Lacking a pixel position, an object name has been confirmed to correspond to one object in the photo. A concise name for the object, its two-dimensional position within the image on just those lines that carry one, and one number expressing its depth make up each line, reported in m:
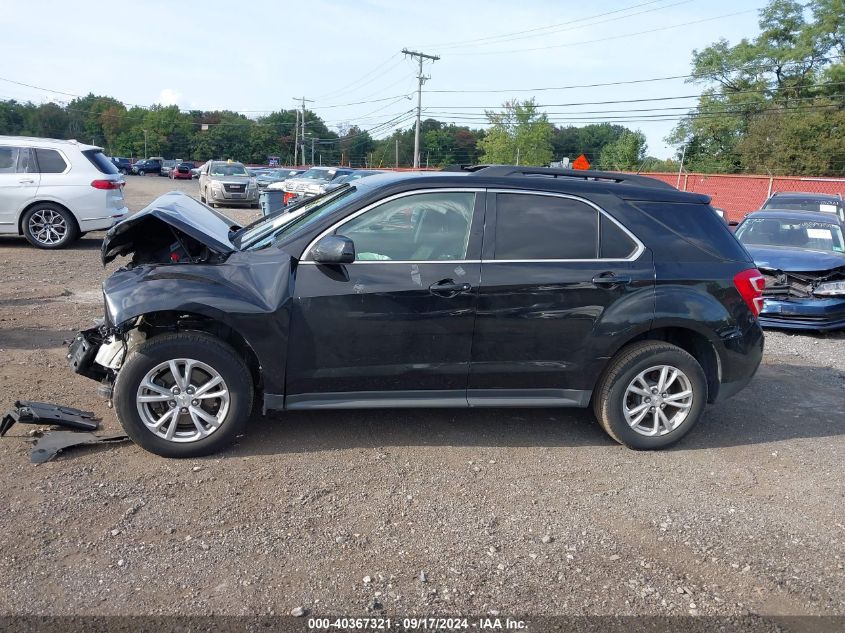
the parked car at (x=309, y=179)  19.57
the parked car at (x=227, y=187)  23.72
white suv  11.70
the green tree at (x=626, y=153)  58.07
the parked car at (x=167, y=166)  66.12
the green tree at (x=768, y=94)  45.56
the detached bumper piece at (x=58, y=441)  4.12
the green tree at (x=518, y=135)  65.38
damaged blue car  8.48
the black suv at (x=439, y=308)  4.21
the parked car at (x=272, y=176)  34.53
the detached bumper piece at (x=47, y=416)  4.35
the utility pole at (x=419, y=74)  55.38
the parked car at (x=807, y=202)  11.05
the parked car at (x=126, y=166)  59.93
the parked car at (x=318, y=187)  18.73
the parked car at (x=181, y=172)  57.34
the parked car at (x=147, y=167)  66.50
